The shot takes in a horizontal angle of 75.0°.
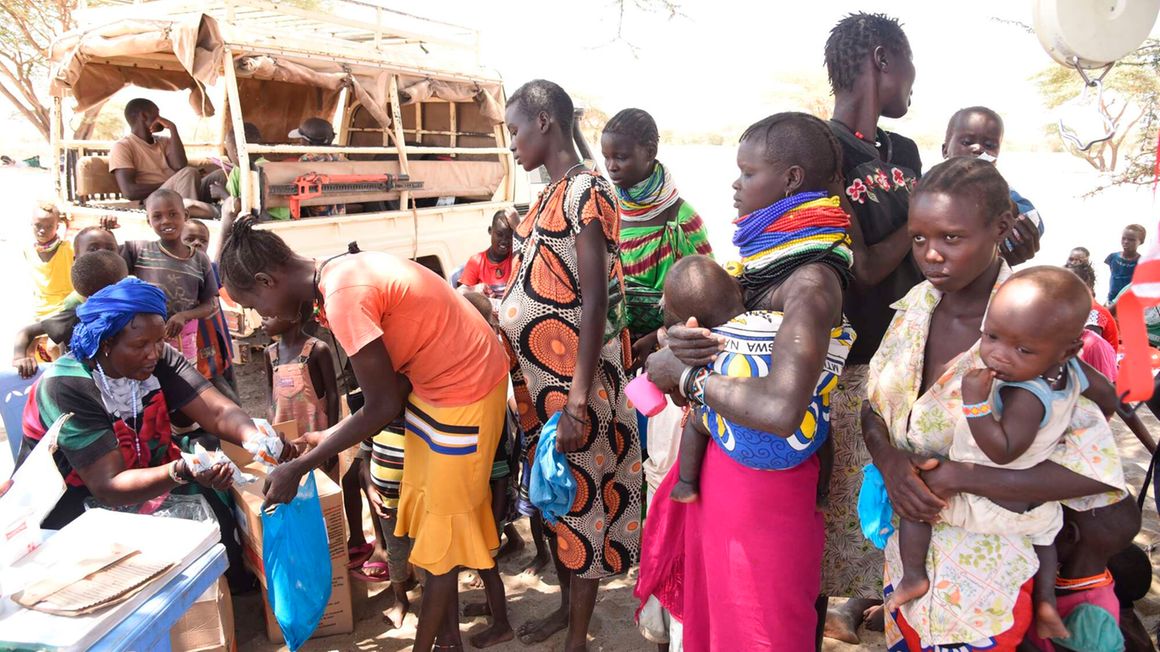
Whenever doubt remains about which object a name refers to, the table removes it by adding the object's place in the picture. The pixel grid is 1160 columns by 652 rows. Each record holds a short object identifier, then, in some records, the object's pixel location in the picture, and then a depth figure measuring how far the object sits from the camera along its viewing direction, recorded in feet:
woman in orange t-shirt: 7.28
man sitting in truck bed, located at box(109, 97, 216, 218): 19.34
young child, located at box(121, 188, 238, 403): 13.16
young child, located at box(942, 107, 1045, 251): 8.57
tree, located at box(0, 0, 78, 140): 39.99
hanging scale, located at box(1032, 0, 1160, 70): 7.45
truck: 17.30
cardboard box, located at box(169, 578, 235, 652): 8.21
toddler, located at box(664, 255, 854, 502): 5.61
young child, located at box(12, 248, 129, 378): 11.07
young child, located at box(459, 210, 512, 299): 16.11
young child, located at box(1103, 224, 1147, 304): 19.11
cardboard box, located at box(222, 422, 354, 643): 9.41
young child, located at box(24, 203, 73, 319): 14.88
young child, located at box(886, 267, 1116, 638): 4.74
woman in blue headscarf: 7.75
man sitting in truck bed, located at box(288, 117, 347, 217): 20.56
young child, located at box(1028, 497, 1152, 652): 5.64
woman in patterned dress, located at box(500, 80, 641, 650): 7.91
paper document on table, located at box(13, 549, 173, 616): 5.54
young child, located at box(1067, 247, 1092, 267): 15.53
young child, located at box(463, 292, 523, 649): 8.87
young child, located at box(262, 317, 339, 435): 10.56
